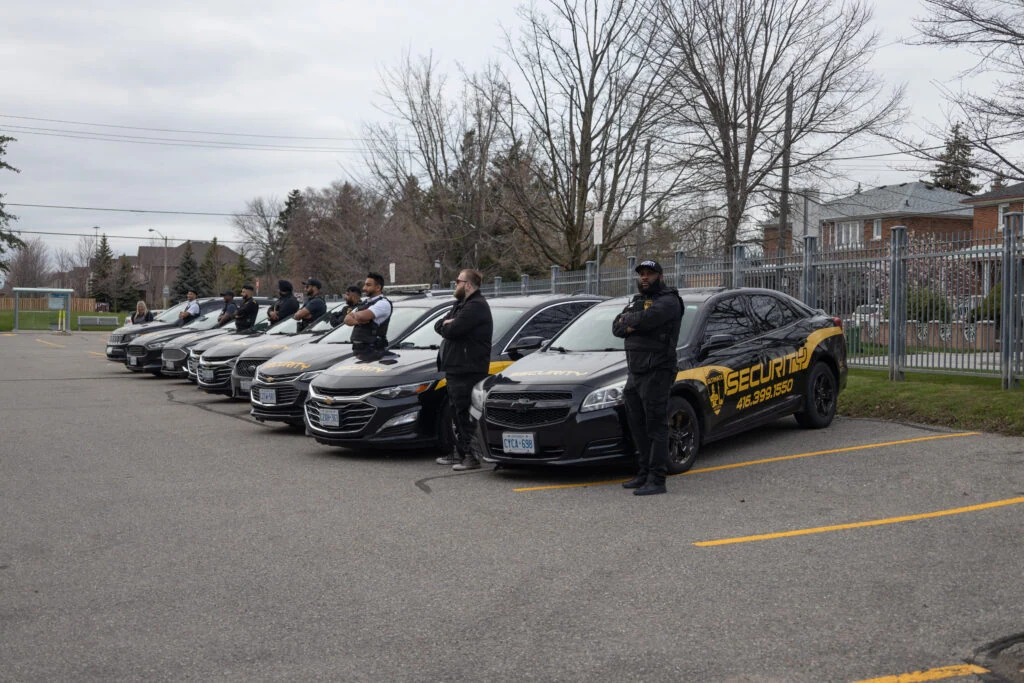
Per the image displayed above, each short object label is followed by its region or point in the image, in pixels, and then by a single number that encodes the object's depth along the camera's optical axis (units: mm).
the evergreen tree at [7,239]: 55656
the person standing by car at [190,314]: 22203
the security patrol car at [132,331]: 22688
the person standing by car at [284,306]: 16906
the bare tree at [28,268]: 101438
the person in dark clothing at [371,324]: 11234
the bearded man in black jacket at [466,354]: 9117
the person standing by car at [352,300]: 13459
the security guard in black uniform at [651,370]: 7703
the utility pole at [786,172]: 29144
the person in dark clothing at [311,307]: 15289
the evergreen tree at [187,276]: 89625
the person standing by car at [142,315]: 25534
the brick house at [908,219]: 50281
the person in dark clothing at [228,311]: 20241
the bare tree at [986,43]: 11992
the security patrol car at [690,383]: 8156
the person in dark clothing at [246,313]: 18062
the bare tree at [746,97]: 27922
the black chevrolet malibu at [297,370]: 11469
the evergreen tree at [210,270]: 100312
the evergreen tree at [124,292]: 91250
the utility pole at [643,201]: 24203
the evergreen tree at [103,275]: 93125
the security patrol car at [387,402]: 9742
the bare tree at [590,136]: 21906
